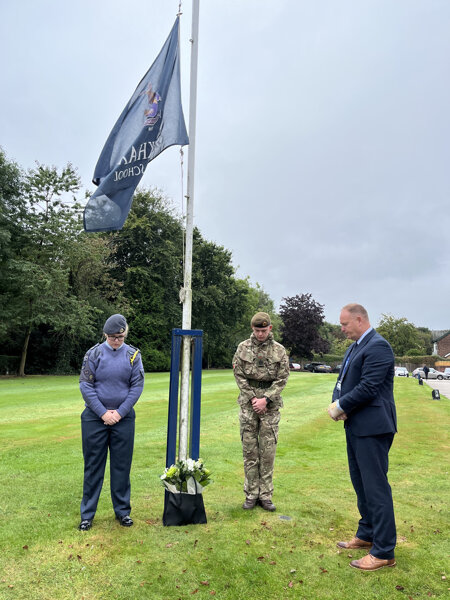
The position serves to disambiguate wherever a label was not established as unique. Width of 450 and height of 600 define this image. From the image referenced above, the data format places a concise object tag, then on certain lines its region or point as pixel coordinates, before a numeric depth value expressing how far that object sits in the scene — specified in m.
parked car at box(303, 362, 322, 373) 61.09
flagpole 5.17
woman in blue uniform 4.77
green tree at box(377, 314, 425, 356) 69.72
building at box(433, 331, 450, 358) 86.81
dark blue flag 5.63
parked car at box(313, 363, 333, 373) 59.72
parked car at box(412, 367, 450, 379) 52.14
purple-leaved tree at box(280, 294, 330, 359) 68.75
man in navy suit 3.88
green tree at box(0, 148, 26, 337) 30.05
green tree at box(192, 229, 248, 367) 48.41
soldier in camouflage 5.36
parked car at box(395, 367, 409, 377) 52.66
